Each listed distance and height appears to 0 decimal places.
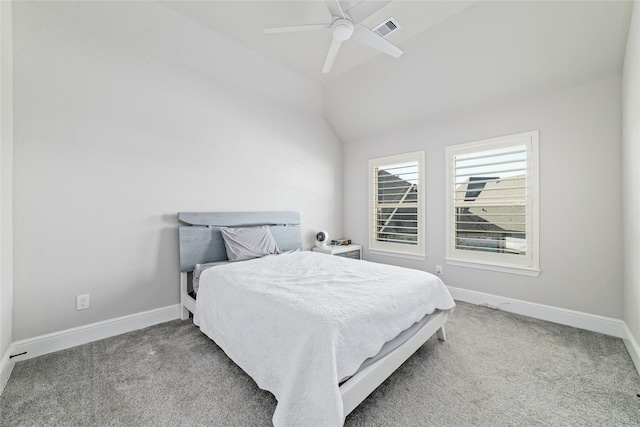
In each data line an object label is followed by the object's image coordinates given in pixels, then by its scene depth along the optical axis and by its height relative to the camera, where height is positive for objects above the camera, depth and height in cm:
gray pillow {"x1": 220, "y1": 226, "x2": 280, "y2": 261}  276 -32
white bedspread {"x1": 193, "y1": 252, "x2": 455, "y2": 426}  118 -61
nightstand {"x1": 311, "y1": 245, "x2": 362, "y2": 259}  381 -54
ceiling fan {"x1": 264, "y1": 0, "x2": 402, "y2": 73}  181 +145
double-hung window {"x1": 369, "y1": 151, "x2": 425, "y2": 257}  365 +16
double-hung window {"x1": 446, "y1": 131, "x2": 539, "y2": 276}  277 +13
